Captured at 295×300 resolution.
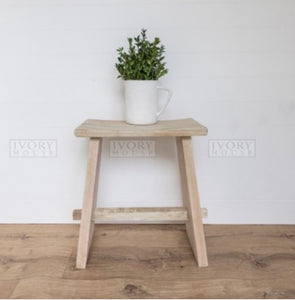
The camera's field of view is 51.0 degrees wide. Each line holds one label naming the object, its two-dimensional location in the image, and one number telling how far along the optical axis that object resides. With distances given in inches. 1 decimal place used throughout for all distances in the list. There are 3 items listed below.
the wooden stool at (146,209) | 40.3
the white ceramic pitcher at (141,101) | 43.8
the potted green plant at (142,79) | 43.8
